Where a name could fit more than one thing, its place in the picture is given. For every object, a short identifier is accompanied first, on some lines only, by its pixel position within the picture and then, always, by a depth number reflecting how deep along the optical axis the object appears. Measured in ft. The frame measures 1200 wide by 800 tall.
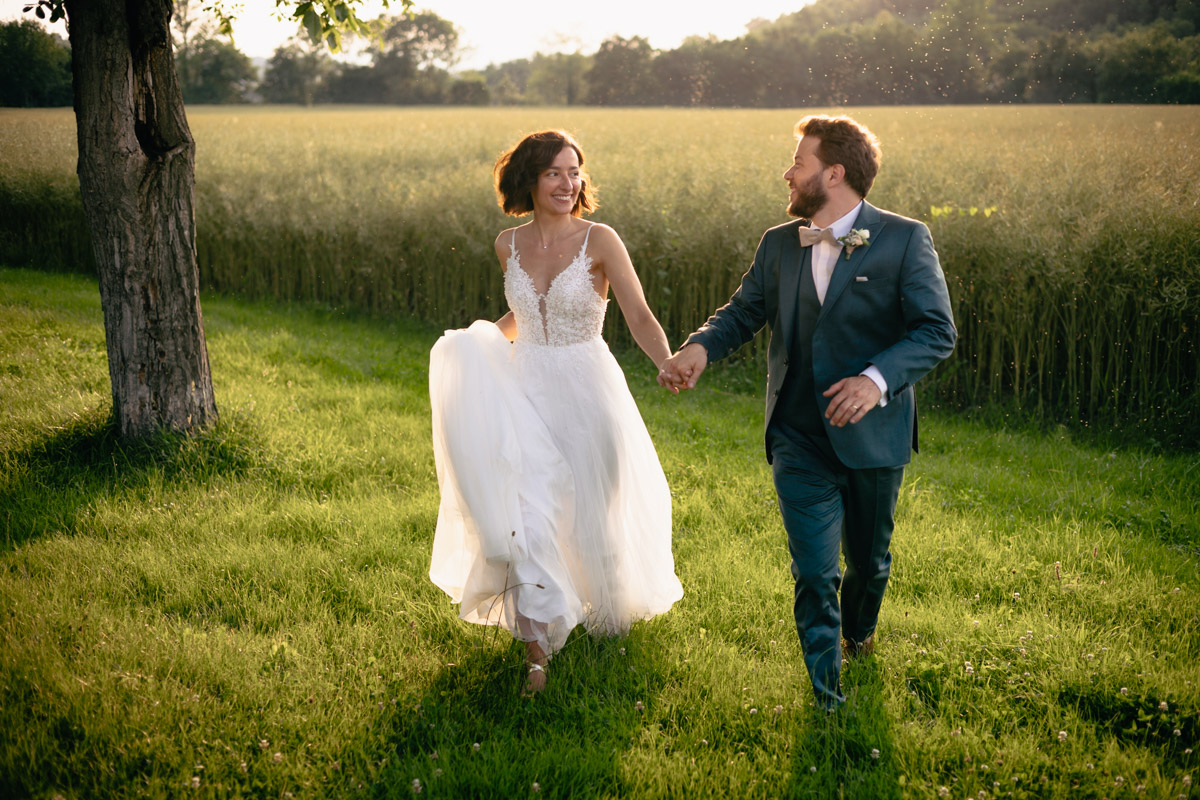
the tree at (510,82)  157.16
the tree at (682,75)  95.45
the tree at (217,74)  103.50
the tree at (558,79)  143.95
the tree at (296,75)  142.18
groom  10.73
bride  11.80
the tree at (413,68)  165.99
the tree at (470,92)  160.04
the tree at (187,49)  84.24
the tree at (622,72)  108.58
